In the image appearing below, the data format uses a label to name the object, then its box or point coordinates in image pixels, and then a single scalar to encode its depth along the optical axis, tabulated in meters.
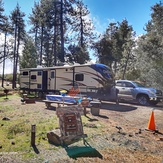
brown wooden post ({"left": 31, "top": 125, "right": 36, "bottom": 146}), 5.17
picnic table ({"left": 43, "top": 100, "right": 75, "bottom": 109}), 11.19
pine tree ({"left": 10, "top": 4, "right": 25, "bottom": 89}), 31.68
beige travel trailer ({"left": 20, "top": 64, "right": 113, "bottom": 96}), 13.95
